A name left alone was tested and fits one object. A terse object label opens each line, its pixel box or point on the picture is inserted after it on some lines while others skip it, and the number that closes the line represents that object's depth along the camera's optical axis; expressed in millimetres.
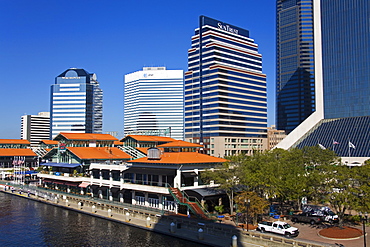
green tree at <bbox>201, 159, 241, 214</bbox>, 57719
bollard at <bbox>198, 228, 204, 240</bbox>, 45291
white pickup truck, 44656
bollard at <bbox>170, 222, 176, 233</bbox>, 49428
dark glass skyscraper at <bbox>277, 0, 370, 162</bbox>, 113125
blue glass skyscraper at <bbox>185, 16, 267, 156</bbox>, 166375
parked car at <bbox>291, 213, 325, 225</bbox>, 51656
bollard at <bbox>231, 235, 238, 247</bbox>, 40969
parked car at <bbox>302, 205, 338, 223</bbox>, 52125
